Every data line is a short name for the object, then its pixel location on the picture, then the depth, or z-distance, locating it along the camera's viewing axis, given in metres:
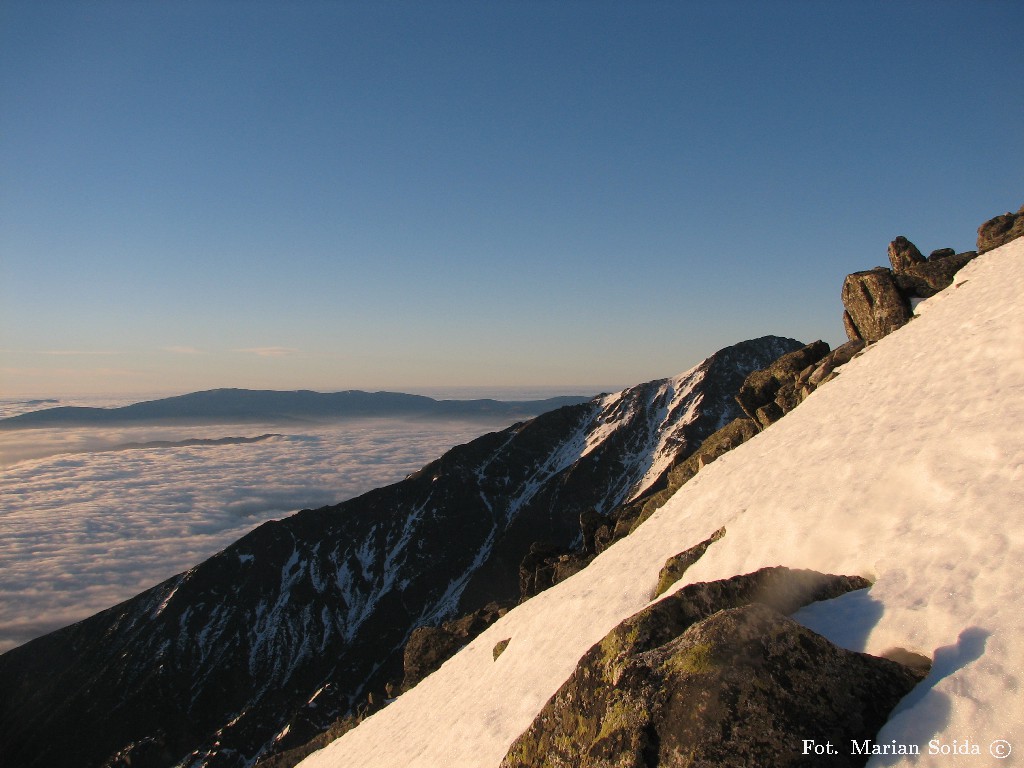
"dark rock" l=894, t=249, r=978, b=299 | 33.25
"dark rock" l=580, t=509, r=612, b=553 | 47.89
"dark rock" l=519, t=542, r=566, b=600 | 43.12
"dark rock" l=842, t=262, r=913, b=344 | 32.81
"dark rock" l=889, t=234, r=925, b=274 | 40.59
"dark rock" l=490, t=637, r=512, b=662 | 20.14
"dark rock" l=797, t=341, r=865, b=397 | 31.84
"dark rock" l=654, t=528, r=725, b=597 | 15.80
